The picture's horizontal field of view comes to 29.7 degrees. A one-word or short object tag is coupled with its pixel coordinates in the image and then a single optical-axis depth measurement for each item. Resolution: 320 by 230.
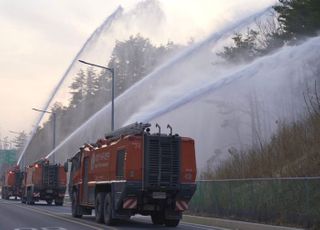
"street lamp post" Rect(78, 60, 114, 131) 32.94
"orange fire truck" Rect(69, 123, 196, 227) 18.80
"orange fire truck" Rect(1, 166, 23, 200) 48.53
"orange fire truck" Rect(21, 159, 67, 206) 38.97
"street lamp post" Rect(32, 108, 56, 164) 47.01
